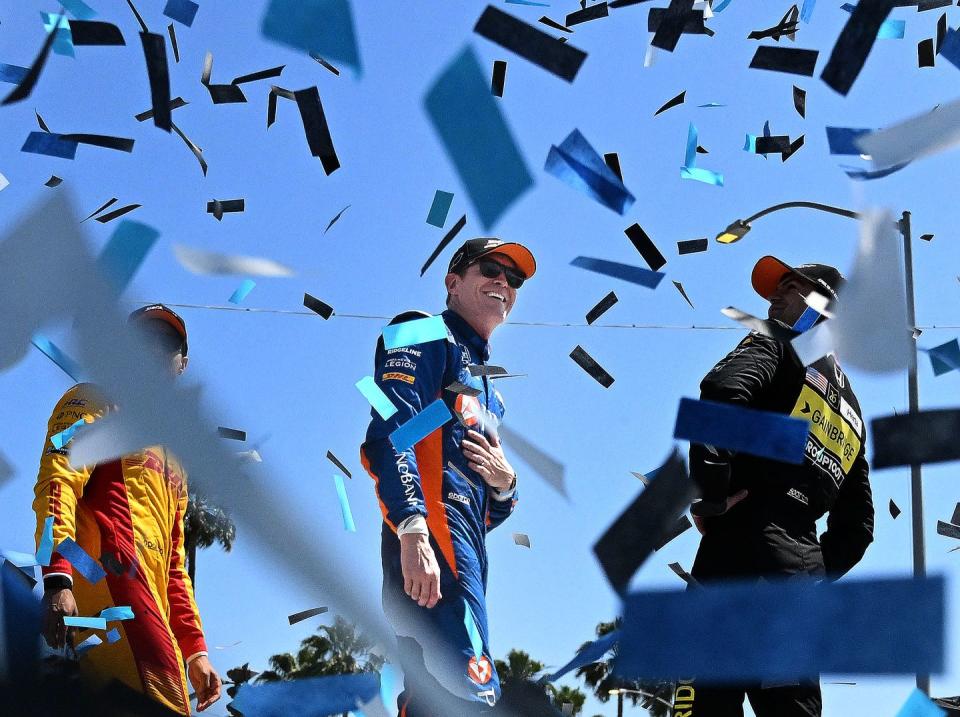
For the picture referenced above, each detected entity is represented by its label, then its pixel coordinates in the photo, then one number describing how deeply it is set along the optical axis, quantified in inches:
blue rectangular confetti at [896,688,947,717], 101.9
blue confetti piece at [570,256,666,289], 126.6
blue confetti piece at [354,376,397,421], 131.7
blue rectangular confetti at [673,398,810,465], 114.5
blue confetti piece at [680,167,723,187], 134.8
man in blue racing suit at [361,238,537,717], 126.7
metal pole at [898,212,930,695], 347.8
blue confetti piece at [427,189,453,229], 130.0
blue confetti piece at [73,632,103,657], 122.0
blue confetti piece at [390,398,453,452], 131.3
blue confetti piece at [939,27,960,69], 109.8
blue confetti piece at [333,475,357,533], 139.4
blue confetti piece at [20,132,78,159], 122.3
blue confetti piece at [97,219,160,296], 109.8
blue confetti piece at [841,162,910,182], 106.1
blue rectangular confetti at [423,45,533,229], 106.8
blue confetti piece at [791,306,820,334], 141.1
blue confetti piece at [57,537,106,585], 124.4
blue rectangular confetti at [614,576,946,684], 93.9
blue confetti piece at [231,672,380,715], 107.1
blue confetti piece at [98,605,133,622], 126.6
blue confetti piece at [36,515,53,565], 122.3
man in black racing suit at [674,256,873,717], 128.2
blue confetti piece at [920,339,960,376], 132.9
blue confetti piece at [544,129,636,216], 115.6
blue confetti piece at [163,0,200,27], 120.0
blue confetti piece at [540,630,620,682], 107.3
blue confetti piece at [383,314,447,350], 136.6
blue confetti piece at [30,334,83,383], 125.0
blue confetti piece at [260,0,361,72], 107.3
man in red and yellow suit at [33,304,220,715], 125.1
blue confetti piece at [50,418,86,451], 129.5
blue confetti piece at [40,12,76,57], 111.3
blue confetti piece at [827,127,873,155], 109.2
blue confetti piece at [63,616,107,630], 119.9
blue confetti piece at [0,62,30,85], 119.4
